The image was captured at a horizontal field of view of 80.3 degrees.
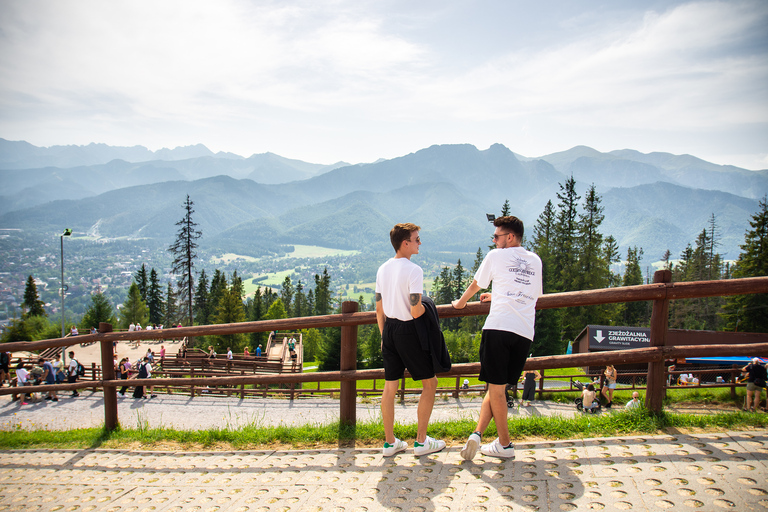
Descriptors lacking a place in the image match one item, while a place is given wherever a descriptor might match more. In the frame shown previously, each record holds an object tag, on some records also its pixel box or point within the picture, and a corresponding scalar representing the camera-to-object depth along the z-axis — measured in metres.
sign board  27.62
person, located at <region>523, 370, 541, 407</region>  16.00
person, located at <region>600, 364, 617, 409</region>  13.06
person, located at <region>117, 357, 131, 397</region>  15.69
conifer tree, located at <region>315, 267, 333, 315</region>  82.56
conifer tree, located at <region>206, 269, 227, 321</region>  69.78
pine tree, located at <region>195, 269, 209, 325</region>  73.56
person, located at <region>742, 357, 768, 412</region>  8.34
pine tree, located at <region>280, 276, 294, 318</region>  89.64
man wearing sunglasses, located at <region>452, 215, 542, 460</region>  3.81
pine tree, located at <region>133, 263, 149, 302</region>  83.81
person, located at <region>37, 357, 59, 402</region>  15.26
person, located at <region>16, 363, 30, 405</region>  16.17
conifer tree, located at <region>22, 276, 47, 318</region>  70.94
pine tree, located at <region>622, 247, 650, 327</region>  60.03
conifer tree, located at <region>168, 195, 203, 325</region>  46.53
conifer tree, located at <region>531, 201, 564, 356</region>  39.06
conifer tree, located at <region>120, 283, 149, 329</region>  72.25
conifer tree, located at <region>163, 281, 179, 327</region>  74.50
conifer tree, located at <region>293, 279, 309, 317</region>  87.88
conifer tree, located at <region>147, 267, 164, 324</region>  79.94
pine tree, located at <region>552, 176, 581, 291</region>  46.94
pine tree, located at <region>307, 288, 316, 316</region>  86.75
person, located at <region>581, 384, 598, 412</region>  12.43
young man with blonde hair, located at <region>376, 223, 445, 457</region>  3.93
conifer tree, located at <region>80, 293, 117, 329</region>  60.81
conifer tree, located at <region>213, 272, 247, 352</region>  55.59
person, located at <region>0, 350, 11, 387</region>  14.59
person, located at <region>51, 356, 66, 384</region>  16.77
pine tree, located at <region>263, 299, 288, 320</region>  66.69
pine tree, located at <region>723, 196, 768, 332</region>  37.03
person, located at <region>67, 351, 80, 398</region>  16.30
